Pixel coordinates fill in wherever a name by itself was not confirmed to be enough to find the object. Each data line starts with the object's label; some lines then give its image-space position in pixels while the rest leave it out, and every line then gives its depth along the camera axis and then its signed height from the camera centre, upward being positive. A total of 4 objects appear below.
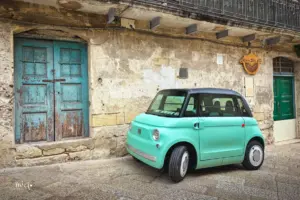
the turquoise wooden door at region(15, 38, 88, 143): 4.88 +0.31
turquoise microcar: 3.99 -0.53
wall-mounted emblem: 7.59 +1.26
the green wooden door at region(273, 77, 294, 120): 8.80 +0.14
